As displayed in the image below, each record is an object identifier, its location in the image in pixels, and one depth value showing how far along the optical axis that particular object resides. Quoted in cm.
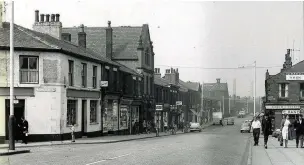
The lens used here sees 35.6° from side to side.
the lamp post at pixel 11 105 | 2038
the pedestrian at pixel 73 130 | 2934
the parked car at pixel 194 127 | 6419
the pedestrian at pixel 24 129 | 2695
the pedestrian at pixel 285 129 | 2398
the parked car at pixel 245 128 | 6288
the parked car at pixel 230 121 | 10143
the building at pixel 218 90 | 14325
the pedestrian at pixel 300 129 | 2348
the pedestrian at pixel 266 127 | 2421
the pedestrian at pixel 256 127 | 2539
